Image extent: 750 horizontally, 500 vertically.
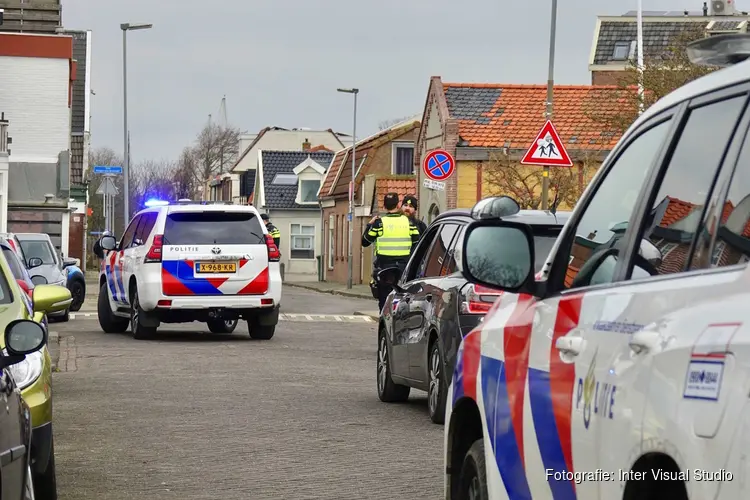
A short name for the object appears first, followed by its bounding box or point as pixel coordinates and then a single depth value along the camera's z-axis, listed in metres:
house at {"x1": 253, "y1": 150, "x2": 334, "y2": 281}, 82.69
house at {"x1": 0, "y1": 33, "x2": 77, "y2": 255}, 54.19
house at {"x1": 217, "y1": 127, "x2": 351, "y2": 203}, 108.62
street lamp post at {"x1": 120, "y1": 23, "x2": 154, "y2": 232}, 50.47
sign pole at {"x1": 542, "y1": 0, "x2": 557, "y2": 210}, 27.33
